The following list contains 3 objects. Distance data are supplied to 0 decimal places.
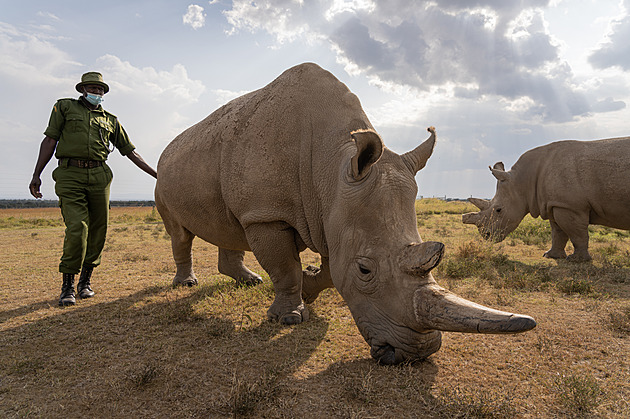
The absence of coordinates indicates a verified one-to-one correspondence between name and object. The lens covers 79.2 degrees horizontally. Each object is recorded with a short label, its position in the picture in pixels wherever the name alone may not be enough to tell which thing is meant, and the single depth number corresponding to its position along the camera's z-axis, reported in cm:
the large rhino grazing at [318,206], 237
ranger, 441
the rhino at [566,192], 655
